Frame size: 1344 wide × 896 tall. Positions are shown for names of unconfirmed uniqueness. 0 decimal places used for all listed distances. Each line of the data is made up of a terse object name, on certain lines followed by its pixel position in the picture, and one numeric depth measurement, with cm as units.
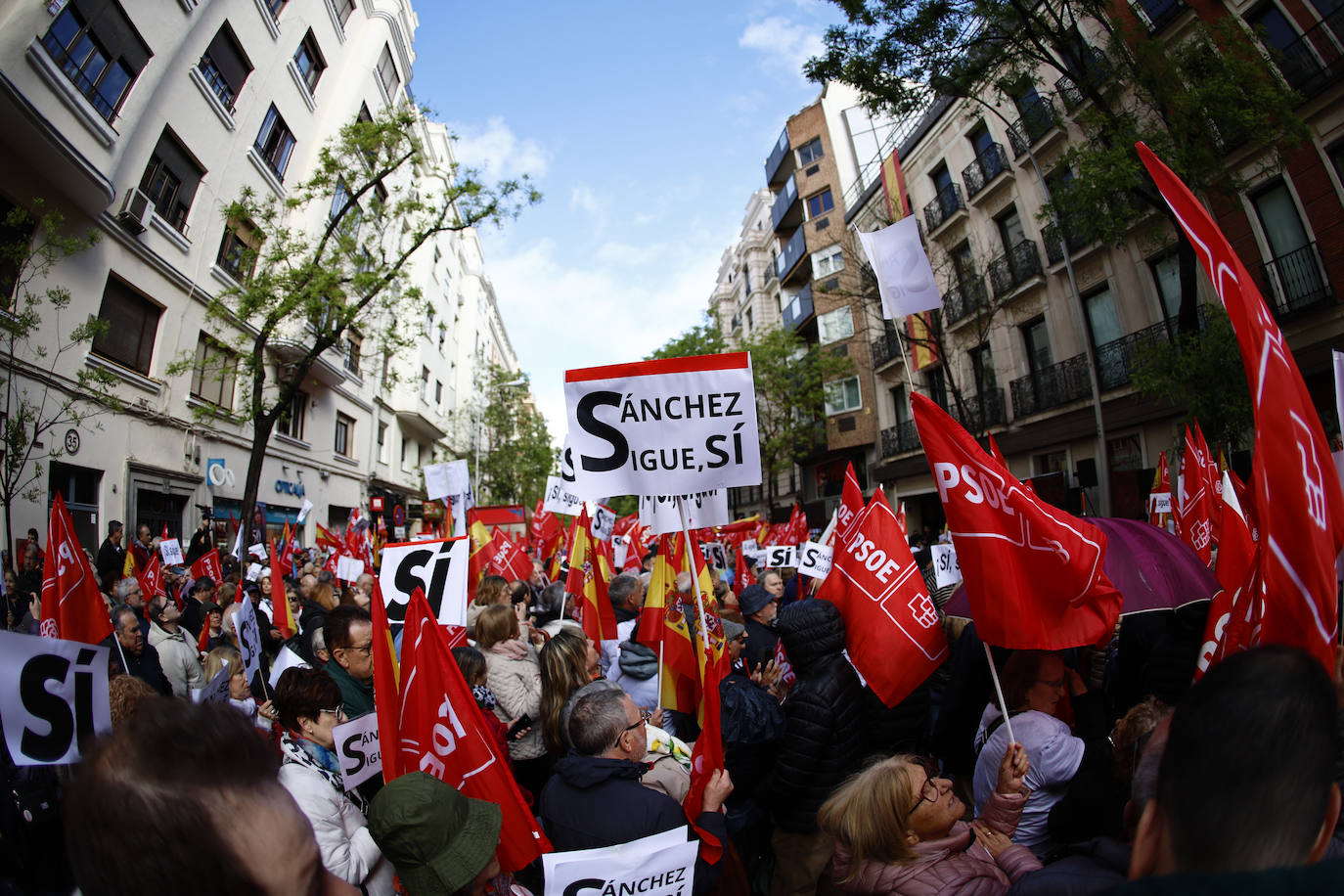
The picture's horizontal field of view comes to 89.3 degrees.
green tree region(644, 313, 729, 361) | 3425
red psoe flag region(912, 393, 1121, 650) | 259
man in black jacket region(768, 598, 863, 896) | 299
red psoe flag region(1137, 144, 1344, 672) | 192
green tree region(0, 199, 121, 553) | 866
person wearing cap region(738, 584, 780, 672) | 506
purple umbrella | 330
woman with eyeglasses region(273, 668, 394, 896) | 241
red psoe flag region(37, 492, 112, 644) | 430
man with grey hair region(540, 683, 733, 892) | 243
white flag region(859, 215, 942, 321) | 449
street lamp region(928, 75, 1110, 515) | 1484
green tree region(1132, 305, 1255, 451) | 921
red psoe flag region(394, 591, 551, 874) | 260
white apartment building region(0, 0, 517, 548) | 1106
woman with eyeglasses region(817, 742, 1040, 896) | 203
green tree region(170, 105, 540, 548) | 1334
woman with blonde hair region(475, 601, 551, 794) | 383
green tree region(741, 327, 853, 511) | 3075
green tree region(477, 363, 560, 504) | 4259
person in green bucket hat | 194
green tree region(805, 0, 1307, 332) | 899
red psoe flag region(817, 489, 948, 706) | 331
